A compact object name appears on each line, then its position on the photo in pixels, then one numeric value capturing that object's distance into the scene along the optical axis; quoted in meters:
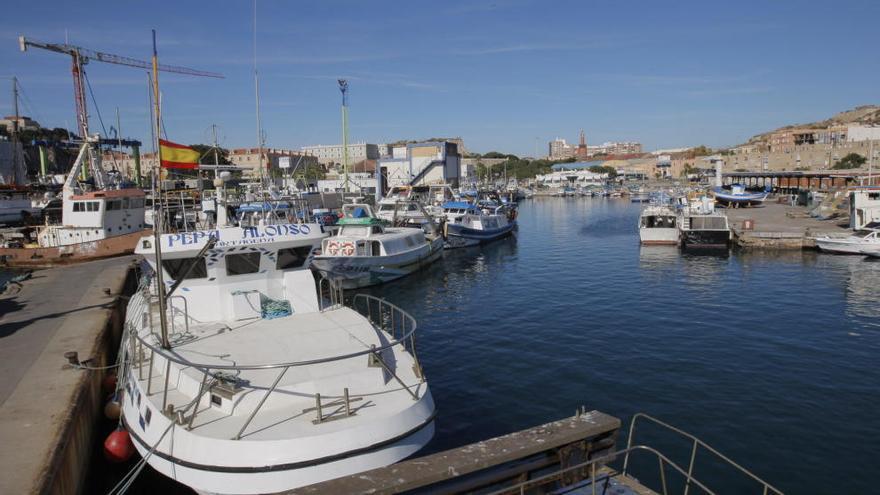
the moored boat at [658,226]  45.22
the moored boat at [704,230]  42.41
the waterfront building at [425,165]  108.75
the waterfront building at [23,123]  140.20
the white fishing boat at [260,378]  8.04
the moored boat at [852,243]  37.22
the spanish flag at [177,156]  13.04
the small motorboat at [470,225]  50.16
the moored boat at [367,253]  30.95
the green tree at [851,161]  114.88
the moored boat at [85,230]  37.50
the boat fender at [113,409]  12.61
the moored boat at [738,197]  77.50
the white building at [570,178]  169.25
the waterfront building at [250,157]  138.88
